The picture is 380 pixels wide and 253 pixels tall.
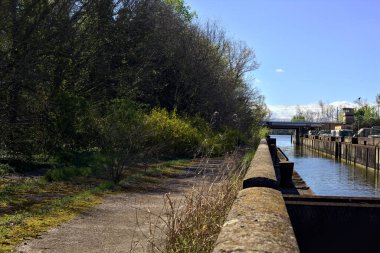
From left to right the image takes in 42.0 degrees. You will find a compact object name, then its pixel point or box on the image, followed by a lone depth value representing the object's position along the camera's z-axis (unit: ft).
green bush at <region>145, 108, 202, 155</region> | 78.84
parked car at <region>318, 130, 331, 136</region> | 373.40
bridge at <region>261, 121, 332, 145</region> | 458.09
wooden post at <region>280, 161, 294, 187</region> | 43.62
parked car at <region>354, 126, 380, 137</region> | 278.05
